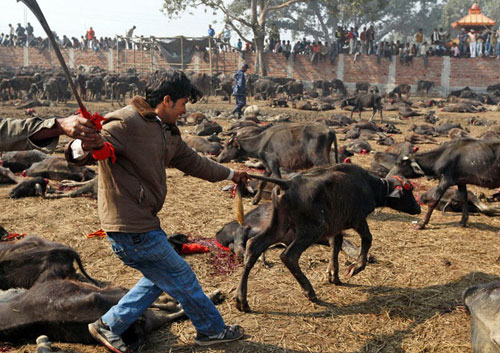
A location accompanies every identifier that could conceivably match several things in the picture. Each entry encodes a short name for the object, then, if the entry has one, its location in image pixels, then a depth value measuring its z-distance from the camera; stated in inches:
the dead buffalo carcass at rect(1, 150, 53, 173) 401.1
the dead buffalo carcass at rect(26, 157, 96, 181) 374.8
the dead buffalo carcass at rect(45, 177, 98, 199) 337.1
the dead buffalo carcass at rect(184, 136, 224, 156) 504.7
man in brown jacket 130.7
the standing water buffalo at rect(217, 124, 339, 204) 355.9
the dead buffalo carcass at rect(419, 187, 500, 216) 313.3
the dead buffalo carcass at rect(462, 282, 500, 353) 135.5
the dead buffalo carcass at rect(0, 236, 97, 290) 188.4
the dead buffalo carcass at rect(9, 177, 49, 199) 333.4
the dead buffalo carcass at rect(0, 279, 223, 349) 154.4
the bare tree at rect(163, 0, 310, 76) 1318.9
